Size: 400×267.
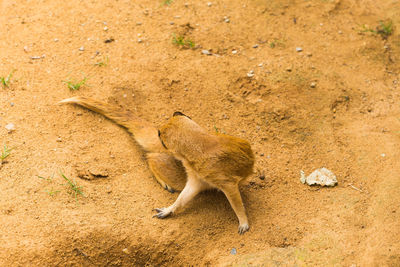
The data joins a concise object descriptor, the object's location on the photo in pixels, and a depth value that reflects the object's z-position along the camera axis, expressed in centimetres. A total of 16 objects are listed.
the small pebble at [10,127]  677
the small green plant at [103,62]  852
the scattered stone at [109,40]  911
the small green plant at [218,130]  762
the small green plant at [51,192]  598
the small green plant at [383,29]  989
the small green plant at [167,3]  1027
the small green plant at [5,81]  756
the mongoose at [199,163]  602
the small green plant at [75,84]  782
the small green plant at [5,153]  627
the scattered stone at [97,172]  651
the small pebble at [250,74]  855
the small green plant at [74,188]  609
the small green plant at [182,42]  915
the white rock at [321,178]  670
